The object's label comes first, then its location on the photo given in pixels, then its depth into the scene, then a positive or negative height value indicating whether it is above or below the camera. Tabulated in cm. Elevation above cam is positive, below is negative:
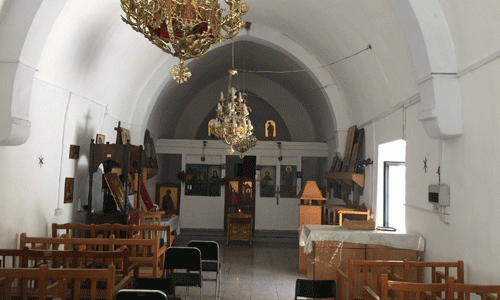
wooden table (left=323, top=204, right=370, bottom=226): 886 -46
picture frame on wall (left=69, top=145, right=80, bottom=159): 769 +50
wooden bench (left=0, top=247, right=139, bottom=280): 456 -75
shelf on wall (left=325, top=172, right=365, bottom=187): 946 +27
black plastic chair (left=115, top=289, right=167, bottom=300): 362 -88
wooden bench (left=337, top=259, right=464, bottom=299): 469 -84
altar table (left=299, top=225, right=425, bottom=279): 661 -85
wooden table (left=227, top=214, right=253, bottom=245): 1254 -115
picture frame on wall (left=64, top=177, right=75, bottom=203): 755 -14
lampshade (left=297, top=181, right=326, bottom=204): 1003 -9
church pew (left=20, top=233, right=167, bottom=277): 566 -77
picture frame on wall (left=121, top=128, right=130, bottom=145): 980 +104
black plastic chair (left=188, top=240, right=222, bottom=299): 670 -98
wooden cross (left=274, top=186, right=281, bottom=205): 1536 -27
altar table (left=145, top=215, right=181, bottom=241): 1129 -100
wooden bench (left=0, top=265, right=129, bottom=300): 353 -78
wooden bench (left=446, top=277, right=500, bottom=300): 364 -77
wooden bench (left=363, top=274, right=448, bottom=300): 374 -78
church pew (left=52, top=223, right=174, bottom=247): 657 -68
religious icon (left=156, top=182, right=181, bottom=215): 1498 -43
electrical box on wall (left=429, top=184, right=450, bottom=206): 530 -2
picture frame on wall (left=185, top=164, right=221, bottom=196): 1532 +12
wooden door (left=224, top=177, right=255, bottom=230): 1500 -29
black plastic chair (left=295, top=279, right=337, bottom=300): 472 -103
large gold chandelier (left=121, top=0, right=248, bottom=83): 373 +135
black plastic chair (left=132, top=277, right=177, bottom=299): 436 -96
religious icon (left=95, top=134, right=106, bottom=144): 851 +82
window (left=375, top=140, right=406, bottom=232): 852 +3
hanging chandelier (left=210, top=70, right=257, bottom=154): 938 +127
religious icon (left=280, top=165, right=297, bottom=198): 1548 +23
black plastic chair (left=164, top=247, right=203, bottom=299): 593 -96
